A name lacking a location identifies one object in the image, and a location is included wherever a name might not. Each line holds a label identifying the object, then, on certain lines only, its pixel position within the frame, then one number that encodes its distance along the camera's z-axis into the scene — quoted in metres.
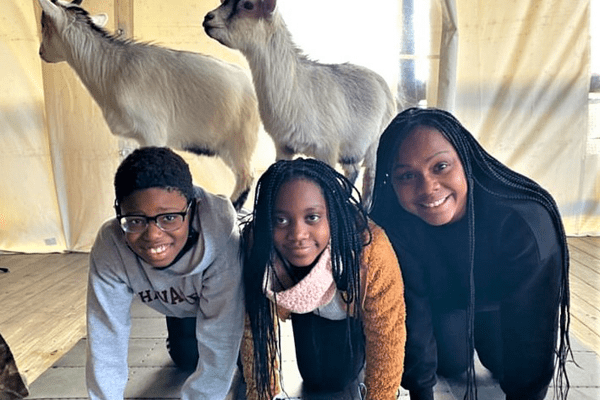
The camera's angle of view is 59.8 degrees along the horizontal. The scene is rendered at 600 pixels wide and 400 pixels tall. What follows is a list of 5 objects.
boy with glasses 0.93
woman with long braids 0.95
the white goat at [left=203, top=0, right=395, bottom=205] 1.15
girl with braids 0.92
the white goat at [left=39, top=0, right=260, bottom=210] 1.22
